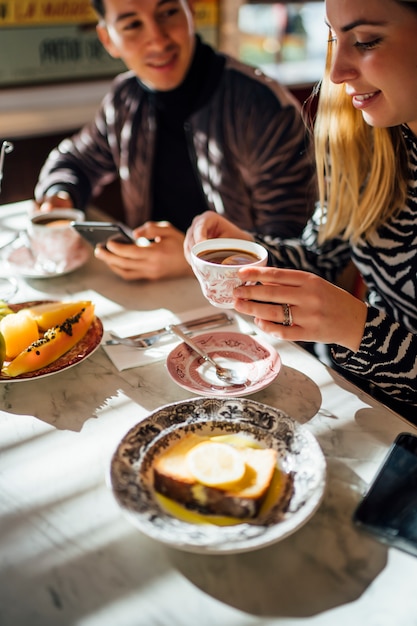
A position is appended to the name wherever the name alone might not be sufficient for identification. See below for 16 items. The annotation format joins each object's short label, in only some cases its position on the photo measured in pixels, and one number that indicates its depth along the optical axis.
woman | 1.07
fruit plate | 1.11
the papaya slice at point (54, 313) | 1.26
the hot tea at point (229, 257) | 1.12
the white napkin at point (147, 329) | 1.20
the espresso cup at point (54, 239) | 1.56
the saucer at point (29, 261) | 1.55
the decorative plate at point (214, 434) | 0.75
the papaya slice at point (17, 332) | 1.17
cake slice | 0.79
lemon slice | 0.81
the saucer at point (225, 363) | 1.09
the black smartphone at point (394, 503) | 0.78
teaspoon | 1.13
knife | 1.25
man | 1.90
